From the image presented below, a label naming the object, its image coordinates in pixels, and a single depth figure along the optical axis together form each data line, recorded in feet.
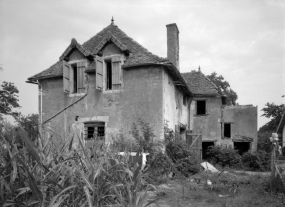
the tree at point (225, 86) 104.02
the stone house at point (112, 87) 37.65
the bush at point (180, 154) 36.17
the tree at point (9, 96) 72.71
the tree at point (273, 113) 84.34
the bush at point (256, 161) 44.66
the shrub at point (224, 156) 47.32
